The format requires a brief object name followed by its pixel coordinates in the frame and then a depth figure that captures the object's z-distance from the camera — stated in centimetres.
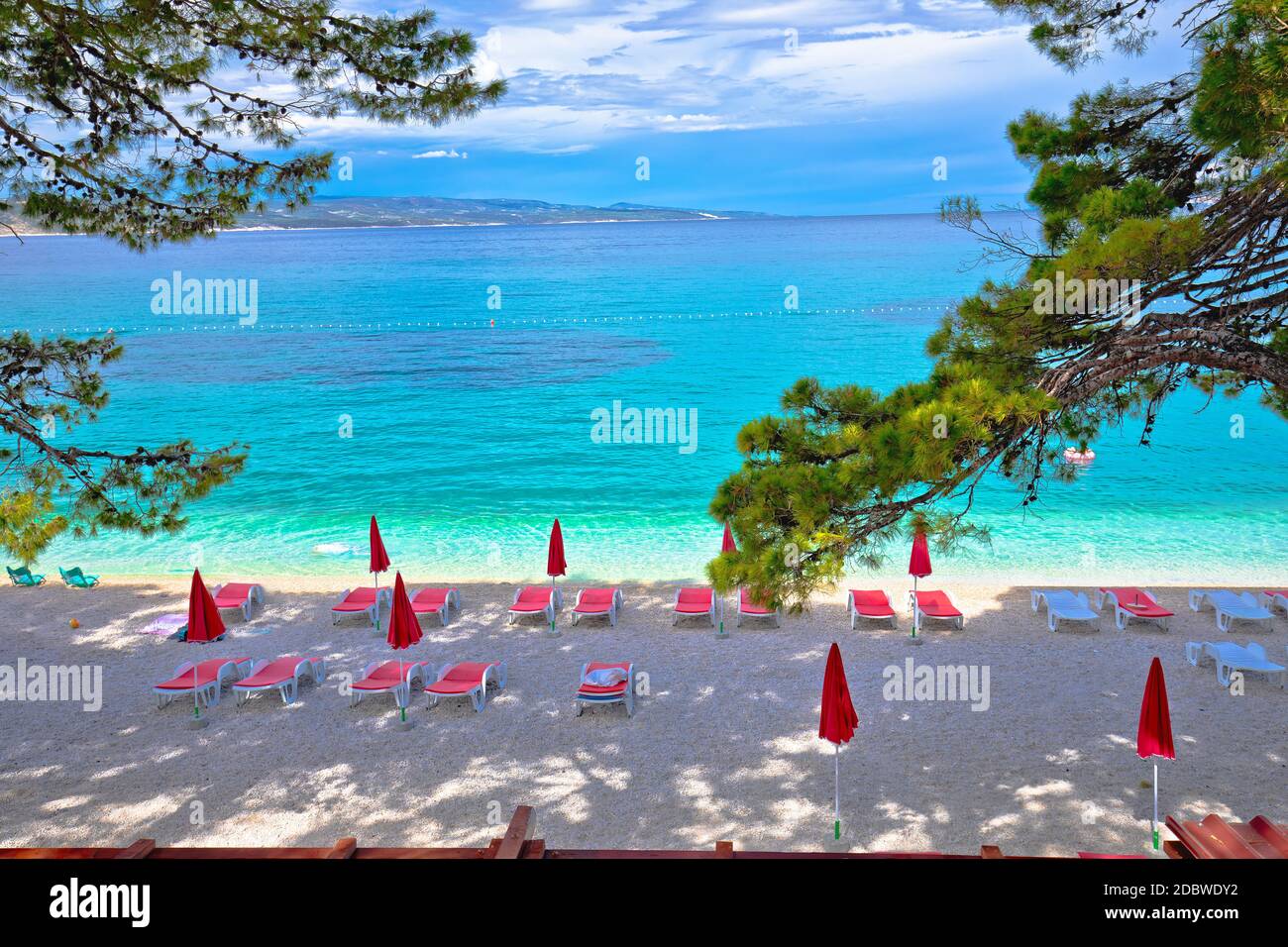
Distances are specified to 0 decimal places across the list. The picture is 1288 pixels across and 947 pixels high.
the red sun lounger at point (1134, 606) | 1333
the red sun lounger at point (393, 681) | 1117
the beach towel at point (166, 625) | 1402
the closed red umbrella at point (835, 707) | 825
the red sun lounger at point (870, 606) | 1374
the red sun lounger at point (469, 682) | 1120
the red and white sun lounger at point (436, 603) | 1418
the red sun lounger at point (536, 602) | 1413
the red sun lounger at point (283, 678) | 1141
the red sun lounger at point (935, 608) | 1356
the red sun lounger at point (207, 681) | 1139
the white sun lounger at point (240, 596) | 1466
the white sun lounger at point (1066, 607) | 1334
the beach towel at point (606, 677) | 1111
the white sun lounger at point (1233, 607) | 1309
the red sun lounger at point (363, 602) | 1423
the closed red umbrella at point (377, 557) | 1383
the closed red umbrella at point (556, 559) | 1459
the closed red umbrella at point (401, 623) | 1091
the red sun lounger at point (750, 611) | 1375
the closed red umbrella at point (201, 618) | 1107
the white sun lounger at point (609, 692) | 1087
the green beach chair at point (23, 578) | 1680
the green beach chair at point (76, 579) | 1633
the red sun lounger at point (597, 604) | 1417
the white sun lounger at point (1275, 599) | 1372
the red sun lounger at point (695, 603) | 1397
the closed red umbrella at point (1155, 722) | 790
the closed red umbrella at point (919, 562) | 1325
